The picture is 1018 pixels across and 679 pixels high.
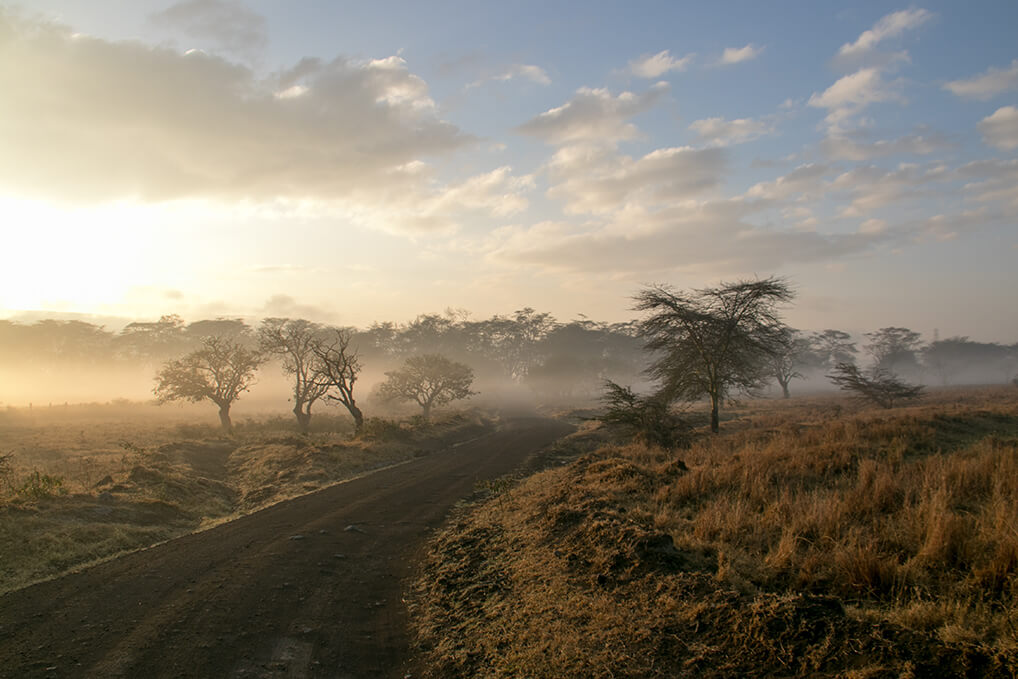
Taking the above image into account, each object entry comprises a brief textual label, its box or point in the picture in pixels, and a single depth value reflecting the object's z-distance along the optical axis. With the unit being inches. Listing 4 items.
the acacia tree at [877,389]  1289.4
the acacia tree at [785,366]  2386.8
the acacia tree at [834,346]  3934.5
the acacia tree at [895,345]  3793.6
